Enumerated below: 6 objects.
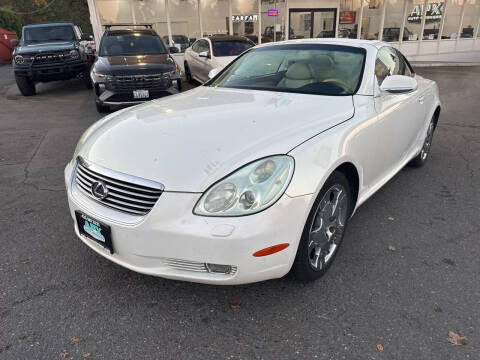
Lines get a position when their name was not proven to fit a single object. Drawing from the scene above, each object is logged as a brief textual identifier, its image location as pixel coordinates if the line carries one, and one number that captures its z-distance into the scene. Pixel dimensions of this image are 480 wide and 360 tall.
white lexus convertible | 1.90
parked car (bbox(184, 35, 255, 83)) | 8.94
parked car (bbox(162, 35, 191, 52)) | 13.71
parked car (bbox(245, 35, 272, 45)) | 14.38
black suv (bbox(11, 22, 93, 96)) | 9.39
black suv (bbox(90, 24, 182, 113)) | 7.14
